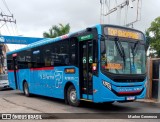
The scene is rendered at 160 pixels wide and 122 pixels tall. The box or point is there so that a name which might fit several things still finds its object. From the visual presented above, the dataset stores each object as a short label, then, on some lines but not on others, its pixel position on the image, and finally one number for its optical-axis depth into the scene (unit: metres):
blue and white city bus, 10.75
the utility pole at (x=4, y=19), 33.87
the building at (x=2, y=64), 48.36
